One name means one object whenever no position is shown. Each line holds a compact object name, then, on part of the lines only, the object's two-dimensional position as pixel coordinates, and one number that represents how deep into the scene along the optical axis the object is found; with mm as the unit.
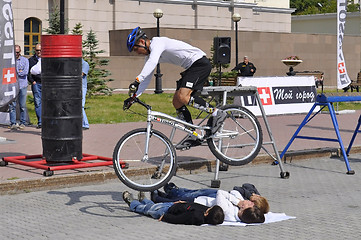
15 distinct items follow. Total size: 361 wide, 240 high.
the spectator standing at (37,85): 17328
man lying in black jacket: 7336
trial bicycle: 8250
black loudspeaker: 27312
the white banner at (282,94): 21234
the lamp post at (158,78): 36625
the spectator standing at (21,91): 17453
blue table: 11375
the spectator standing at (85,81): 16547
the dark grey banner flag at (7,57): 11156
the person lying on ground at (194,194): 7695
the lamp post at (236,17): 41856
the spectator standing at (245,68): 32438
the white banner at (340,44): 21453
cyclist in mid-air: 8727
